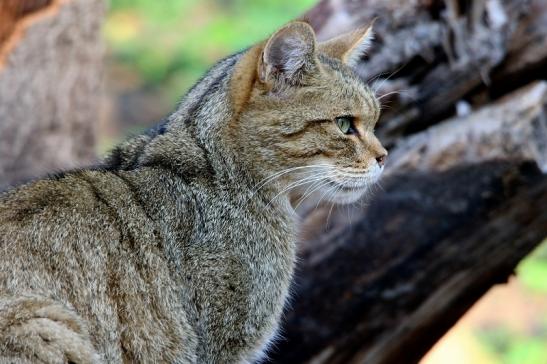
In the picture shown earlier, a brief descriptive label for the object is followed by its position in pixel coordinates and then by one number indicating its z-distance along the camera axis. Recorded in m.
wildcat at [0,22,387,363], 7.31
